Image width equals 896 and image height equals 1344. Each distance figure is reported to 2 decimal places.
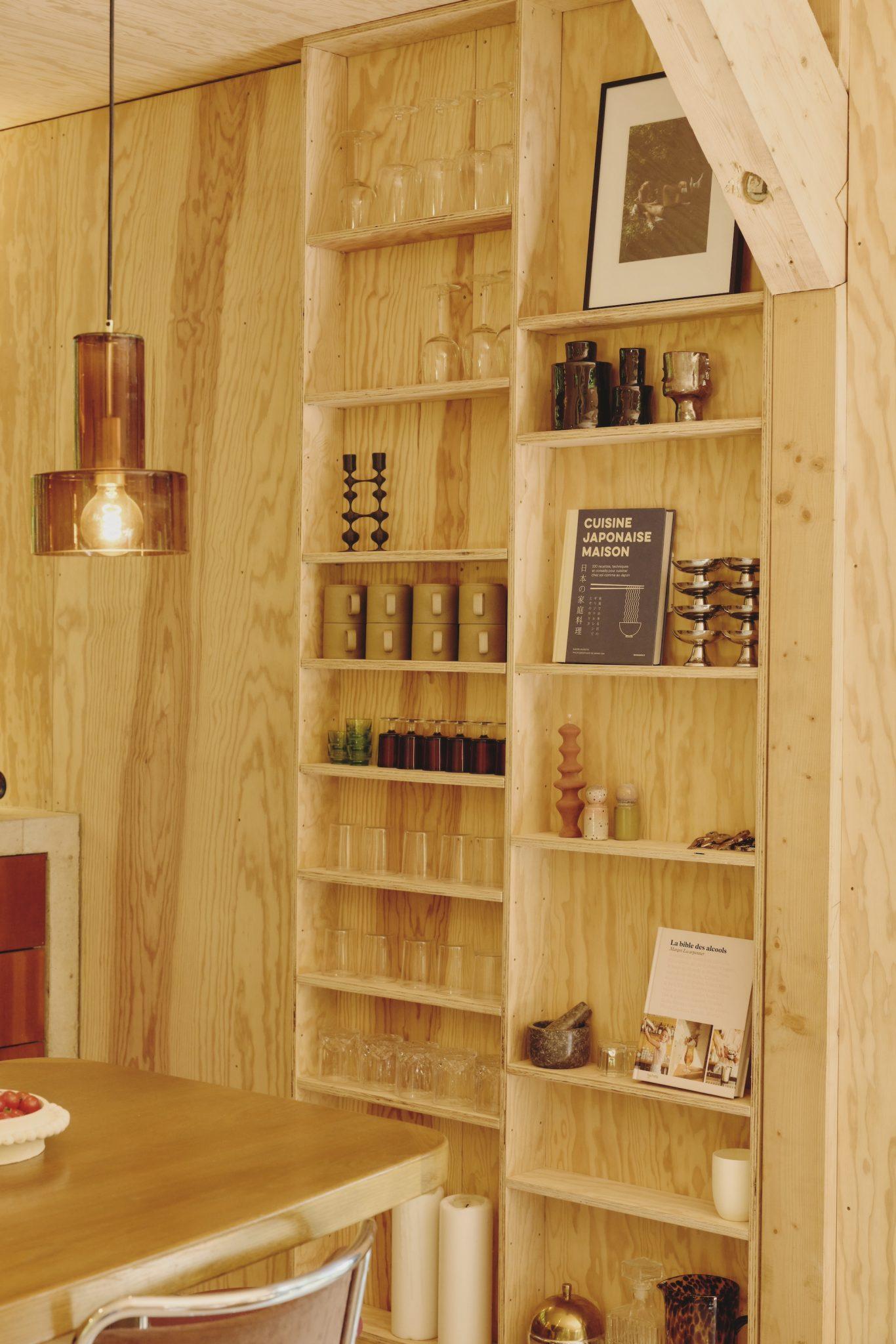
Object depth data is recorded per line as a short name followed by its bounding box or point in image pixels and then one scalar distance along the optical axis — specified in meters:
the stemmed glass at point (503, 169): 3.56
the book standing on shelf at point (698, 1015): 3.21
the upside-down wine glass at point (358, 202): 3.79
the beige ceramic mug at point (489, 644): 3.58
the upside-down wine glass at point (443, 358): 3.67
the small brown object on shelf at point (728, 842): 3.21
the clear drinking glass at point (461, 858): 3.62
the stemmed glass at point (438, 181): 3.66
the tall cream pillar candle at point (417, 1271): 3.58
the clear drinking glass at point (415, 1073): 3.64
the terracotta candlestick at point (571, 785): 3.45
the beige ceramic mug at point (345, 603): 3.79
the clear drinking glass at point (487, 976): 3.59
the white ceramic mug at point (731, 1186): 3.16
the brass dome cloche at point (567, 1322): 3.35
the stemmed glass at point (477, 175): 3.59
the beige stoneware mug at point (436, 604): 3.65
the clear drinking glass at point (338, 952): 3.83
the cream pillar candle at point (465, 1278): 3.47
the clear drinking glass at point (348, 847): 3.80
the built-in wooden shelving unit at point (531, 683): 3.36
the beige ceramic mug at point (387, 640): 3.72
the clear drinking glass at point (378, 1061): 3.71
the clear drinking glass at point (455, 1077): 3.59
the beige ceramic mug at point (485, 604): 3.58
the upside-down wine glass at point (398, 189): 3.74
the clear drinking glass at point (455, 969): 3.69
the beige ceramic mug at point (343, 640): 3.79
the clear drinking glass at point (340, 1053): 3.76
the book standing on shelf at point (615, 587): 3.37
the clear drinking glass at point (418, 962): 3.71
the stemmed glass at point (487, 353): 3.58
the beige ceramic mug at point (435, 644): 3.65
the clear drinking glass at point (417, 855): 3.70
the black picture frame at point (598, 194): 3.40
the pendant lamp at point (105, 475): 2.23
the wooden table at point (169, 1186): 1.84
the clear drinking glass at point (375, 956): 3.79
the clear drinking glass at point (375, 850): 3.77
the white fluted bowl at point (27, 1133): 2.20
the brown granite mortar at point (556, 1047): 3.39
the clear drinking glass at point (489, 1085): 3.54
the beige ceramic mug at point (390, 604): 3.73
